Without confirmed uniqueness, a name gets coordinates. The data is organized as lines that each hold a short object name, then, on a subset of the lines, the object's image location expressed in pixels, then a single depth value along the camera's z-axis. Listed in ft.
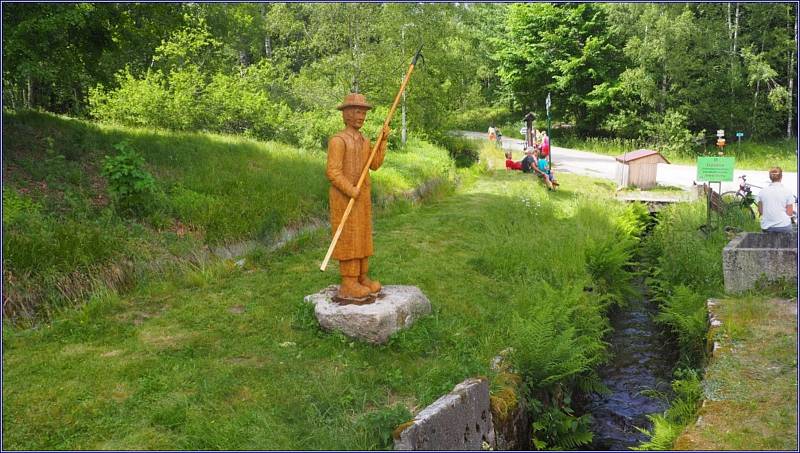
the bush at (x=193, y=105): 48.96
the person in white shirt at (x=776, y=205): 32.32
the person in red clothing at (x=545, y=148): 64.49
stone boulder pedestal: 21.91
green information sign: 39.45
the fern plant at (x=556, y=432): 21.44
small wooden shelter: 60.18
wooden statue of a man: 22.21
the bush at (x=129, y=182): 30.37
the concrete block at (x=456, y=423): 15.86
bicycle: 42.32
